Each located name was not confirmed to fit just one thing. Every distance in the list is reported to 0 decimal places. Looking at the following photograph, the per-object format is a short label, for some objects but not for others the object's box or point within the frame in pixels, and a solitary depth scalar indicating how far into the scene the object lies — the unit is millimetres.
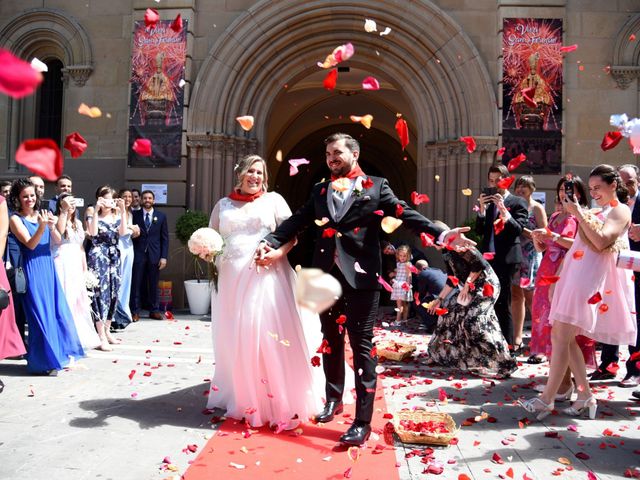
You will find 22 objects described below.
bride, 4180
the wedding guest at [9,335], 5129
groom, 3814
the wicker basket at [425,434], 3666
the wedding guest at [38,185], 5971
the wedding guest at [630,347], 5336
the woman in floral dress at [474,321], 5699
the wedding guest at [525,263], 6715
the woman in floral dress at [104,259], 6914
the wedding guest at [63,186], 6664
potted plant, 10258
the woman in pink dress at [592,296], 4094
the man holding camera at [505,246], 6207
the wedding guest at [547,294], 4797
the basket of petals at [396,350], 6422
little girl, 9758
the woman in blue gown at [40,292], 5484
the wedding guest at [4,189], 7144
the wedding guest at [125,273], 8188
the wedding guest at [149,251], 9531
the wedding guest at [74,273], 6383
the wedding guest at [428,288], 8250
